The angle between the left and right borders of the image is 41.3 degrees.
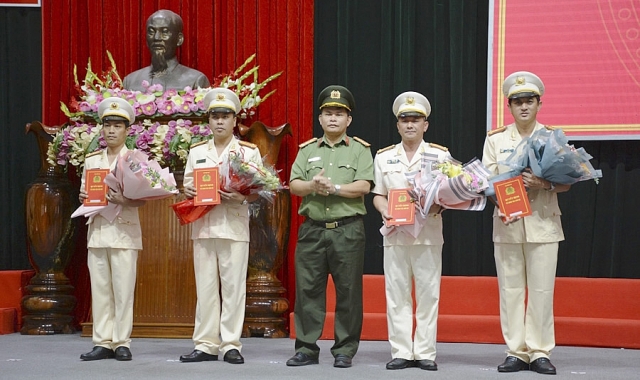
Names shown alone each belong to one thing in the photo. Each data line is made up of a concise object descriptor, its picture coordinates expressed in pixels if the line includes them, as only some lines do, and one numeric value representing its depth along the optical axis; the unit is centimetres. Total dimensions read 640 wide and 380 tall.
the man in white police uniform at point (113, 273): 461
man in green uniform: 450
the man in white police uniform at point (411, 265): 434
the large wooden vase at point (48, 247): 609
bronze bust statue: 614
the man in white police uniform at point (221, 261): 455
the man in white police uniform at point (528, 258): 424
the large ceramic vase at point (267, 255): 592
